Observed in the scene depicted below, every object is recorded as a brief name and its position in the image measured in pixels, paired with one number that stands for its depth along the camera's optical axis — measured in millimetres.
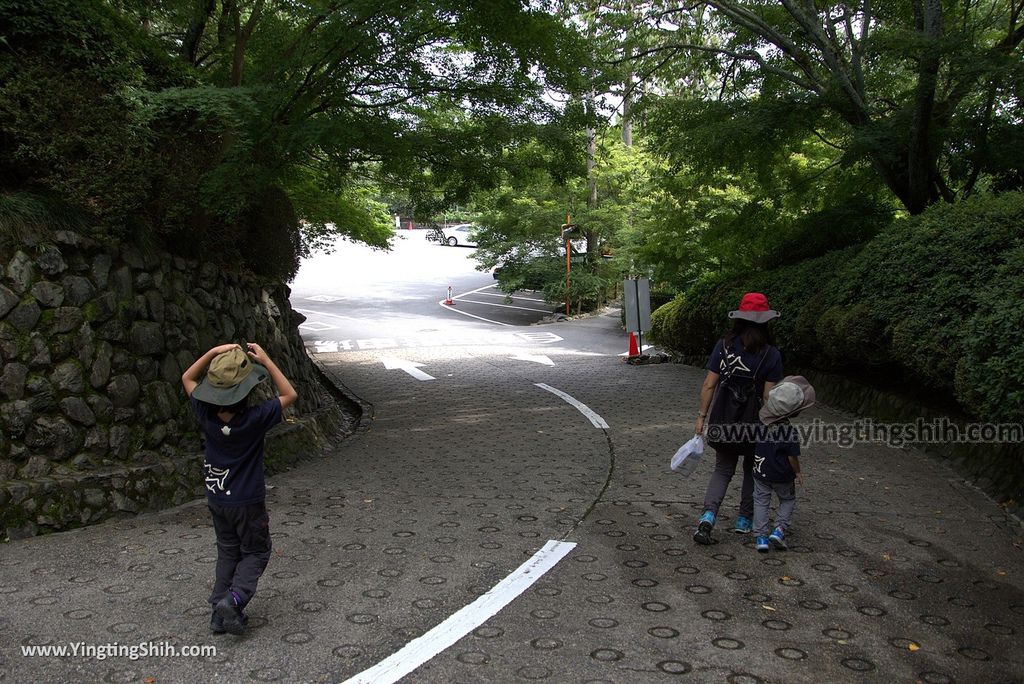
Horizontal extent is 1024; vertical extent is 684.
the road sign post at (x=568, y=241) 37781
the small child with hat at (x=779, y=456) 6070
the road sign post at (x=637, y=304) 20500
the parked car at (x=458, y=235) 68562
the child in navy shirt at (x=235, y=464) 4693
